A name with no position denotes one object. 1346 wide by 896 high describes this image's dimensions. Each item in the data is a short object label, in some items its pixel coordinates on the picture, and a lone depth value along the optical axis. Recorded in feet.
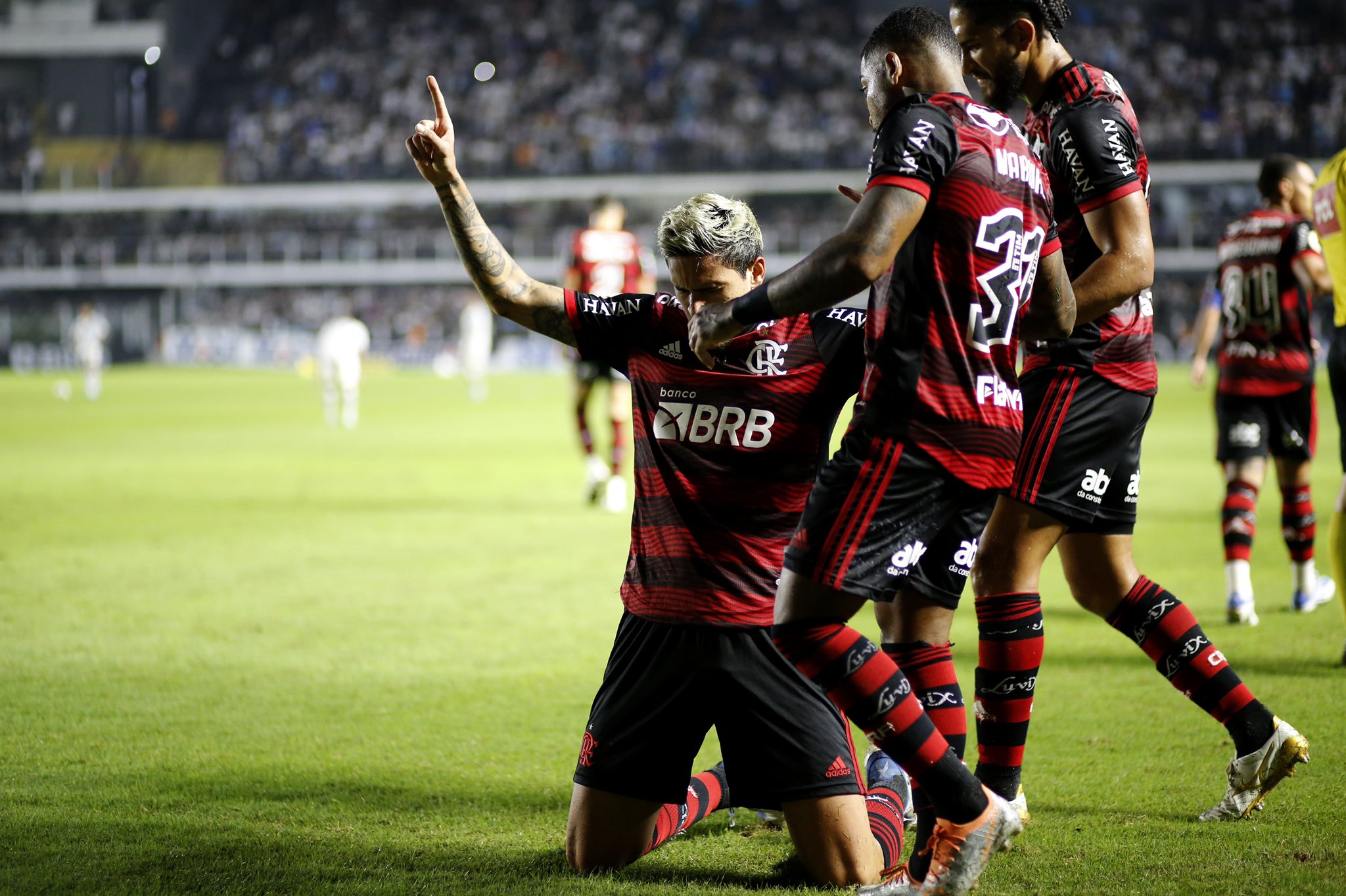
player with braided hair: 21.06
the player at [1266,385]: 41.45
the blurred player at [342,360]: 141.59
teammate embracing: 17.69
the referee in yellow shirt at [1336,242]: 32.35
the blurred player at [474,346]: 211.20
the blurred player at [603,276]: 74.38
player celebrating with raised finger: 20.18
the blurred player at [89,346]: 207.10
